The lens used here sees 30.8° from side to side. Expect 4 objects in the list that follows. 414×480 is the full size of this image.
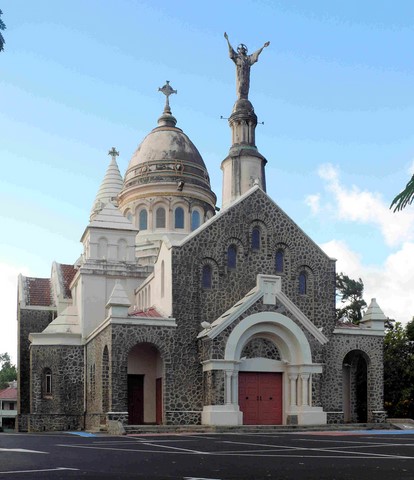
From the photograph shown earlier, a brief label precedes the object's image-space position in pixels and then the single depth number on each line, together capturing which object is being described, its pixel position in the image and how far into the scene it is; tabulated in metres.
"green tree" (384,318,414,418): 40.50
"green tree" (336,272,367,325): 57.09
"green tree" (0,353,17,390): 115.25
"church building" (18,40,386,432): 33.75
